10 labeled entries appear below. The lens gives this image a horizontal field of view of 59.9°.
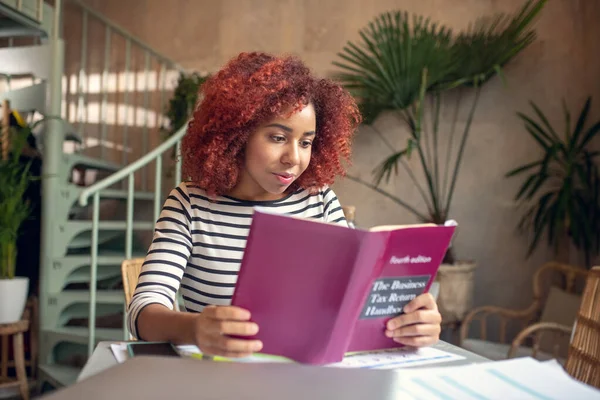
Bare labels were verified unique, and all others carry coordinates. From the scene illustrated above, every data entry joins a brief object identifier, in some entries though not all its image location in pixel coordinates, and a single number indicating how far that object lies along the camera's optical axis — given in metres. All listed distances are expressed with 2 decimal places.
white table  0.73
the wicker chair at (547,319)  2.32
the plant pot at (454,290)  2.86
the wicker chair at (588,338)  1.01
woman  1.12
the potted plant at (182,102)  3.97
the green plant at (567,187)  2.75
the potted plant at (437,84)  2.92
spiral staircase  3.05
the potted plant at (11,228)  2.75
